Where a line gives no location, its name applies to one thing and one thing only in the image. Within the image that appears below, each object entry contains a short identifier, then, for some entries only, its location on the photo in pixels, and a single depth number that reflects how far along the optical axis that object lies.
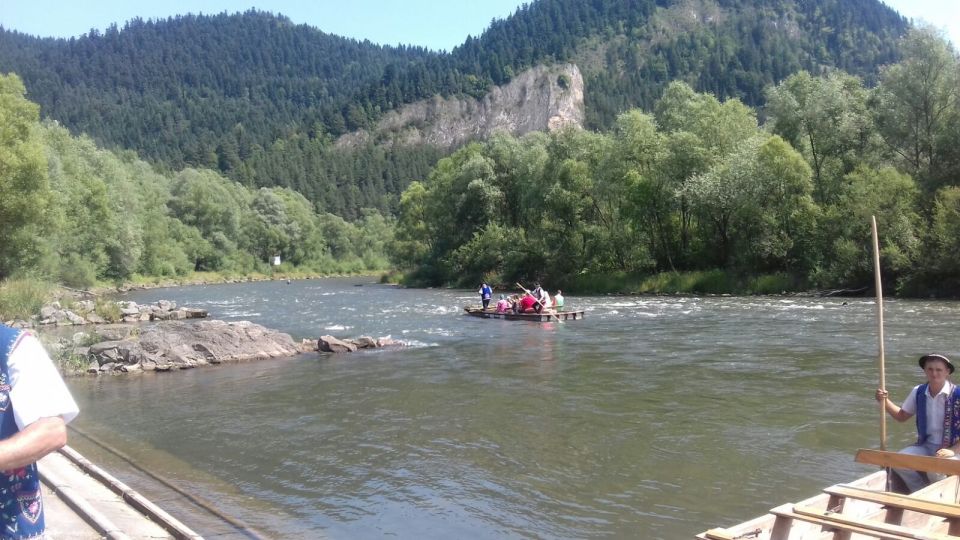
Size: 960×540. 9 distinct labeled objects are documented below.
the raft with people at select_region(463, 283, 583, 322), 32.75
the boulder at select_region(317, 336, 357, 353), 24.34
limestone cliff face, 194.36
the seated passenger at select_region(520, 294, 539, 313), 34.06
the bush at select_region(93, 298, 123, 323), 35.09
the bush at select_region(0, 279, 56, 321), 30.91
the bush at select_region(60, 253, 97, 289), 53.78
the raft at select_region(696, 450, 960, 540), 5.82
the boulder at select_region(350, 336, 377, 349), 24.97
